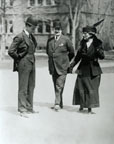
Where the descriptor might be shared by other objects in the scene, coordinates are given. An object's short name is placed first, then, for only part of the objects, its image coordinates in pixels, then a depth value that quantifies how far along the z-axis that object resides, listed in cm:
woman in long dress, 634
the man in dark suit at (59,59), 647
